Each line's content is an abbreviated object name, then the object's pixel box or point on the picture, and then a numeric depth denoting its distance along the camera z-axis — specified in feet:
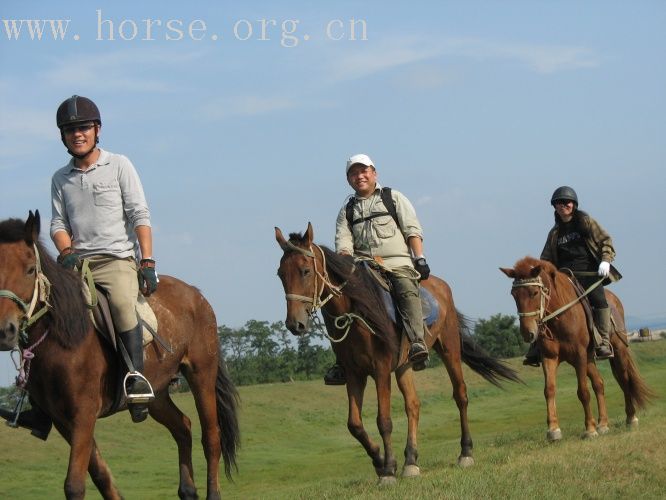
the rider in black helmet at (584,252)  50.96
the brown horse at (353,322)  37.55
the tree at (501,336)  110.83
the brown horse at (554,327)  48.16
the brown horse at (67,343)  25.99
